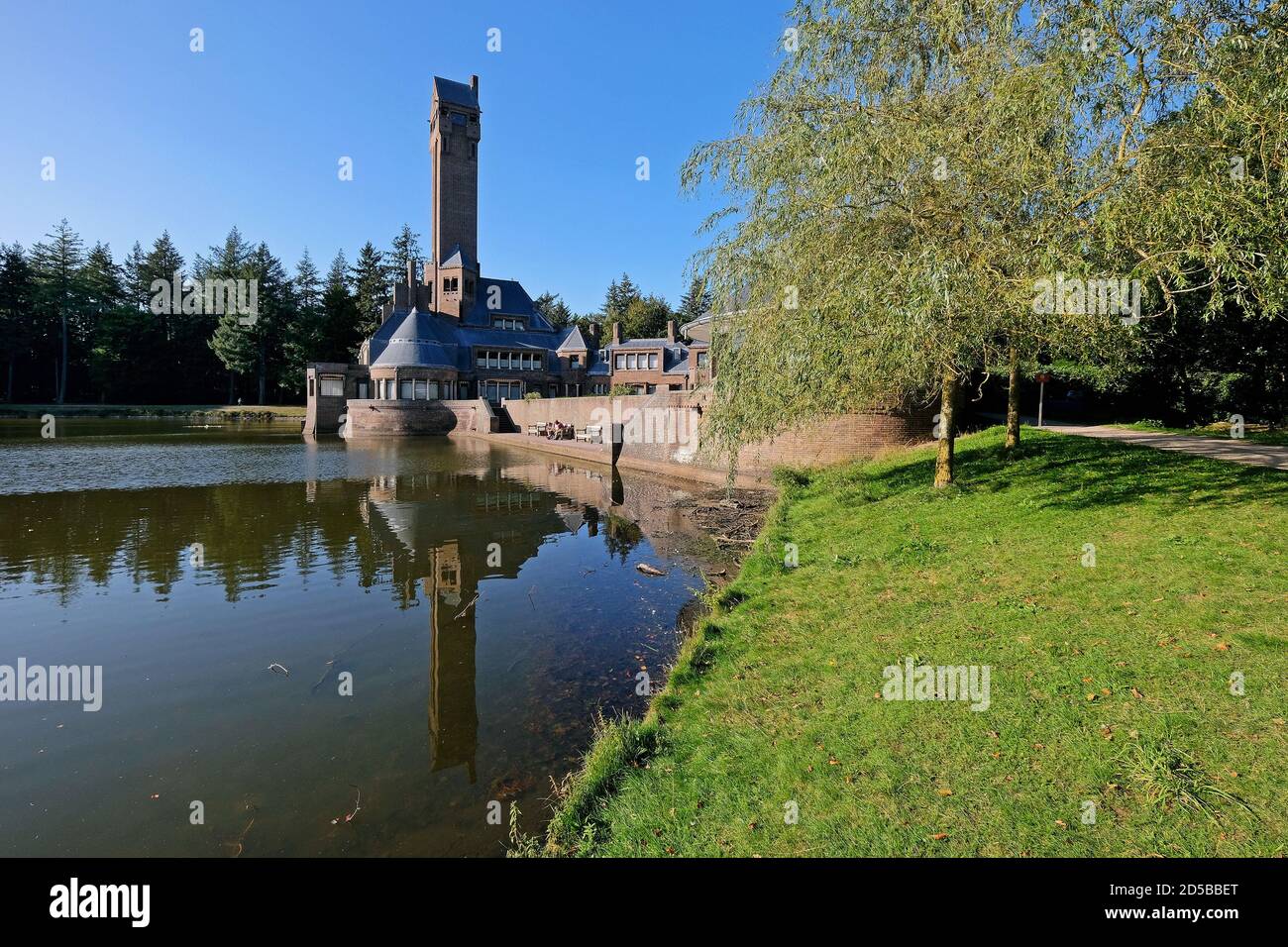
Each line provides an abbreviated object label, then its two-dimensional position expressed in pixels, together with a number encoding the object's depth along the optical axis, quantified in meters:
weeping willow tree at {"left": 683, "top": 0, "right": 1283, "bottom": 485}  7.29
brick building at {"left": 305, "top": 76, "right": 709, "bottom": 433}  51.81
